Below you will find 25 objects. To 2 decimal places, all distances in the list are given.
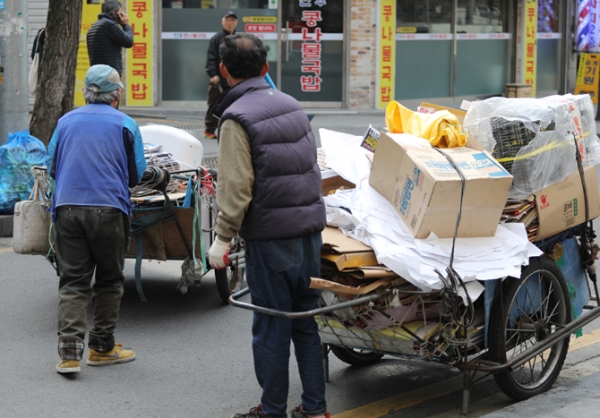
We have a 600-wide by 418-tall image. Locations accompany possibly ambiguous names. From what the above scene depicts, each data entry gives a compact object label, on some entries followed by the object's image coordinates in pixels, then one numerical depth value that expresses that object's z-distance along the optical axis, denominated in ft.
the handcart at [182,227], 37.02
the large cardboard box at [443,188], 24.78
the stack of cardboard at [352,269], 24.68
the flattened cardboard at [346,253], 25.04
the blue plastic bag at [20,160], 51.64
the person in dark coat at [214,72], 80.48
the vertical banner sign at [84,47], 105.61
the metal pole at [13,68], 60.37
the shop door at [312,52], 111.23
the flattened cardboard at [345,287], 23.83
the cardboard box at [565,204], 27.69
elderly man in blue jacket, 30.94
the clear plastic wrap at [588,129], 29.89
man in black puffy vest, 24.09
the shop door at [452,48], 118.02
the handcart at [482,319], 25.19
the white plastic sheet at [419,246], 24.61
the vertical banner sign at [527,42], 128.88
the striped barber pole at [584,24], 125.88
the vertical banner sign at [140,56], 108.71
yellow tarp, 27.30
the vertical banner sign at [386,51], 113.56
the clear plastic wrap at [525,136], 27.20
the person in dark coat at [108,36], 69.24
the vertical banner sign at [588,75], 109.39
